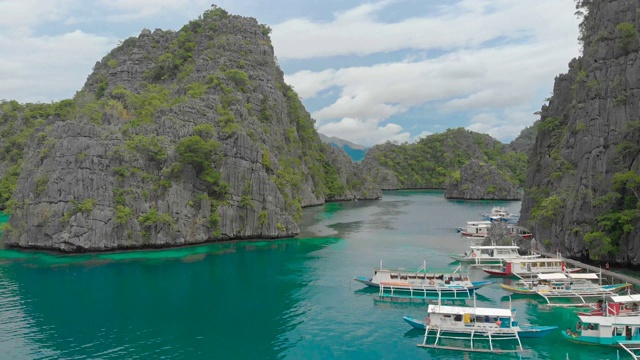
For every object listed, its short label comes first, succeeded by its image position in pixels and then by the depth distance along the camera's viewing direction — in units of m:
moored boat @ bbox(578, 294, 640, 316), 42.00
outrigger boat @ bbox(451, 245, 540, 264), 69.50
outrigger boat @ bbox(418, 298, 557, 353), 40.19
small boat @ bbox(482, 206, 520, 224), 111.99
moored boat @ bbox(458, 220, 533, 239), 93.75
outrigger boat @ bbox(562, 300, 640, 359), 39.62
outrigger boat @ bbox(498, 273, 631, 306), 51.69
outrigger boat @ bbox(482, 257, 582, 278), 60.53
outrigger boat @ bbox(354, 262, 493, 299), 53.59
